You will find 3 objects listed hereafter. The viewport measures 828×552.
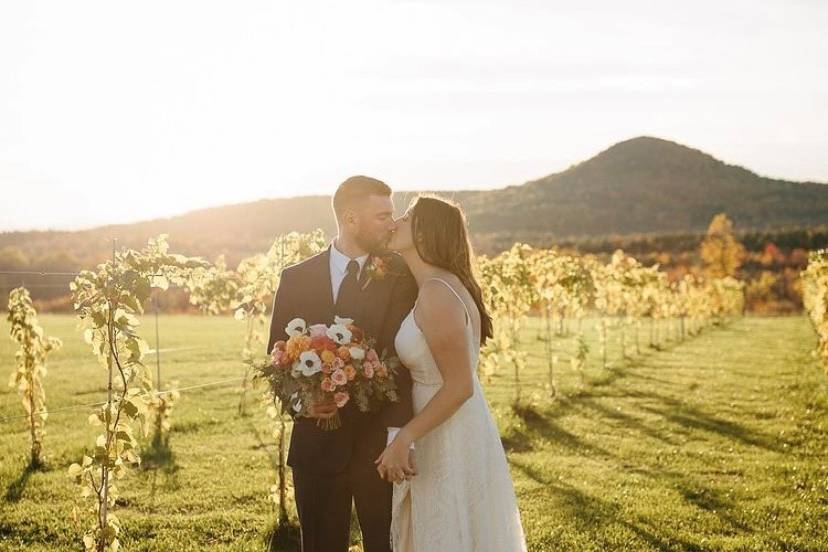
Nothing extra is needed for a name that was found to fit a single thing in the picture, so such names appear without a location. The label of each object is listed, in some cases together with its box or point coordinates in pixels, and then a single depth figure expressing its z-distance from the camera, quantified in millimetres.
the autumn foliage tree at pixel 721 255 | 70750
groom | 3719
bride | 3473
